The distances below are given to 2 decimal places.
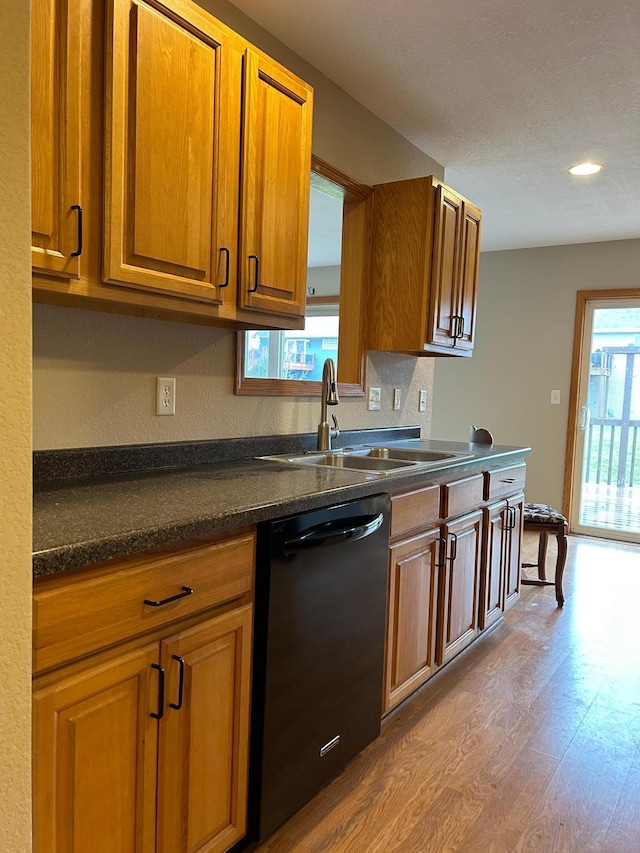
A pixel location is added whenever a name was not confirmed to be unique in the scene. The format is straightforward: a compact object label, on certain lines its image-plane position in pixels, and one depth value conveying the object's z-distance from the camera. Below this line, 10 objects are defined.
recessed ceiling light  3.50
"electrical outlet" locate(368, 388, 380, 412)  3.13
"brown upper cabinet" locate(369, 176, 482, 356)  2.84
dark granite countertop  1.04
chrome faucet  2.52
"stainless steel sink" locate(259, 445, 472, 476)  2.34
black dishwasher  1.45
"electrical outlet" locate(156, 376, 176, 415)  1.94
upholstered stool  3.48
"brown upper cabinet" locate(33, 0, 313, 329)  1.36
